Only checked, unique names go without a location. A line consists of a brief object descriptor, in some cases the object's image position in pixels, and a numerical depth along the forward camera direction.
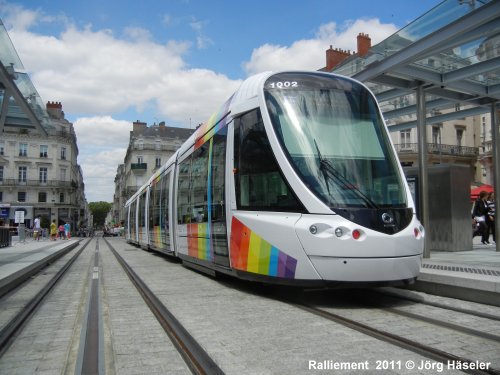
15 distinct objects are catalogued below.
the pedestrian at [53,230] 35.91
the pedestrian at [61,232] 43.84
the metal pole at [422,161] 9.47
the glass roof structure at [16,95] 9.85
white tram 5.64
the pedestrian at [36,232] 35.00
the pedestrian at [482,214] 13.43
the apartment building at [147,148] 82.62
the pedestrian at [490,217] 13.86
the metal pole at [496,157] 10.95
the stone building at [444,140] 36.03
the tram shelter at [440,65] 7.57
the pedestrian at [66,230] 41.91
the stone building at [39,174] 64.75
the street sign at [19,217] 34.41
